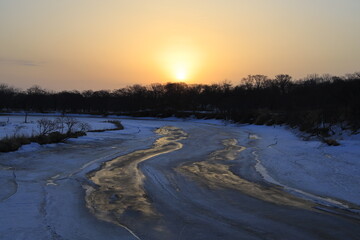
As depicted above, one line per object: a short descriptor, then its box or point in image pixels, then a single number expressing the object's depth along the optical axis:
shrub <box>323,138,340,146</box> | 20.05
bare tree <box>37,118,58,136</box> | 23.69
